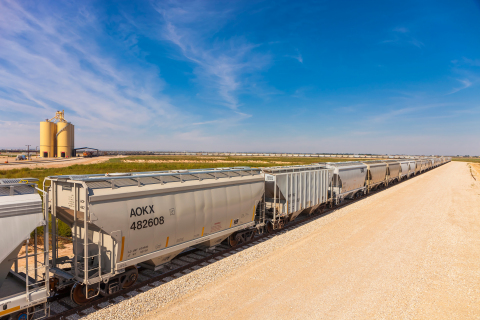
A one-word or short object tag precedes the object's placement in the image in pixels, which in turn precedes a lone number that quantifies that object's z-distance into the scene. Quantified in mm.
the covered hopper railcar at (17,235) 5559
